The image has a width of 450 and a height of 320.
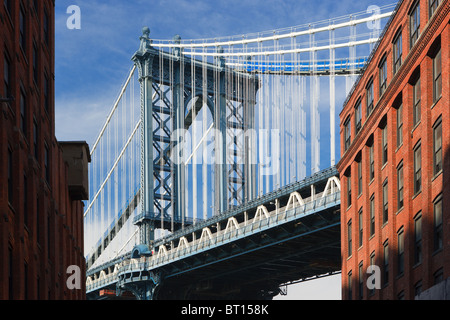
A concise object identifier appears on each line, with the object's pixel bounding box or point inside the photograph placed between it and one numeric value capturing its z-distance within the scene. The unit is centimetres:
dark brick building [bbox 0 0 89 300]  3216
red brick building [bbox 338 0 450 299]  3962
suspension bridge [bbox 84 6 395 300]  8875
